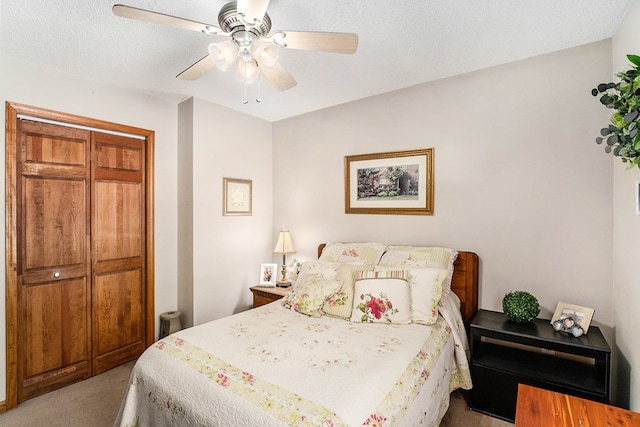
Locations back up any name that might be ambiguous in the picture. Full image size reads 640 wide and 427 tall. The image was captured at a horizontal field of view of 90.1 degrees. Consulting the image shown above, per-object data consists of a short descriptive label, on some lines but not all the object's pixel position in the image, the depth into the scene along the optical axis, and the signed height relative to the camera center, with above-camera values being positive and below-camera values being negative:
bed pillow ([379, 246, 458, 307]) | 2.53 -0.39
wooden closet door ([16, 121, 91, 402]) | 2.45 -0.37
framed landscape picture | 2.91 +0.28
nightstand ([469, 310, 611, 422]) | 1.88 -1.04
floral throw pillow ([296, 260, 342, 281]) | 2.66 -0.50
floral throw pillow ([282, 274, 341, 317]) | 2.36 -0.64
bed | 1.33 -0.76
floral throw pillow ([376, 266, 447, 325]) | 2.16 -0.57
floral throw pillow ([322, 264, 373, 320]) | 2.30 -0.64
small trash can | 3.15 -1.12
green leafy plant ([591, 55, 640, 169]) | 1.17 +0.37
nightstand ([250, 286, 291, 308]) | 3.13 -0.83
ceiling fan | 1.48 +0.88
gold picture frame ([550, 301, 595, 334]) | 2.05 -0.67
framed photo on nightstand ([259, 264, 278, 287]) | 3.55 -0.70
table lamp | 3.58 -0.39
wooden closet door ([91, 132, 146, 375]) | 2.85 -0.36
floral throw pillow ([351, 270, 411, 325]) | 2.18 -0.62
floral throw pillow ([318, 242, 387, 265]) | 2.90 -0.39
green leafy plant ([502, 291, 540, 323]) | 2.19 -0.66
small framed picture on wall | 3.50 +0.17
